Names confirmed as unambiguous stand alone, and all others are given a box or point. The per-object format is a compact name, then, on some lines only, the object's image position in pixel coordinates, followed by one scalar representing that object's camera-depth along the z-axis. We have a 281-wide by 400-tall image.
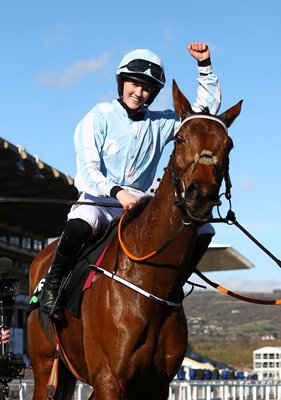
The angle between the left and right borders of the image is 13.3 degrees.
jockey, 7.93
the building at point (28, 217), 37.67
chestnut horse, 6.85
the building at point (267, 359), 47.46
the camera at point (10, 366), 11.49
